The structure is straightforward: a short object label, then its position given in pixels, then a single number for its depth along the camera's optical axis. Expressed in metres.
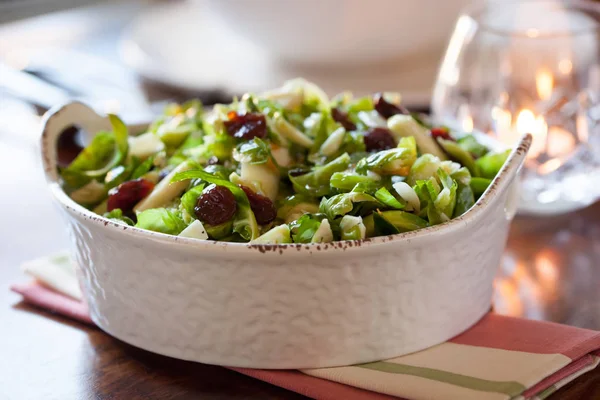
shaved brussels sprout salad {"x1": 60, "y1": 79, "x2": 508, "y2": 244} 0.50
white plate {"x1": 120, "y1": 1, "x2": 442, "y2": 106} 0.82
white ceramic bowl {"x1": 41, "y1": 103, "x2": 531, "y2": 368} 0.48
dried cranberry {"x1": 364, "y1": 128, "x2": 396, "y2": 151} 0.55
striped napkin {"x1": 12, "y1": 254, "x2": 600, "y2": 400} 0.49
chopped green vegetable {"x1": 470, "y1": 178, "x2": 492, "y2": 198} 0.54
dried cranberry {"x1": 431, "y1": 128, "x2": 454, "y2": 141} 0.57
